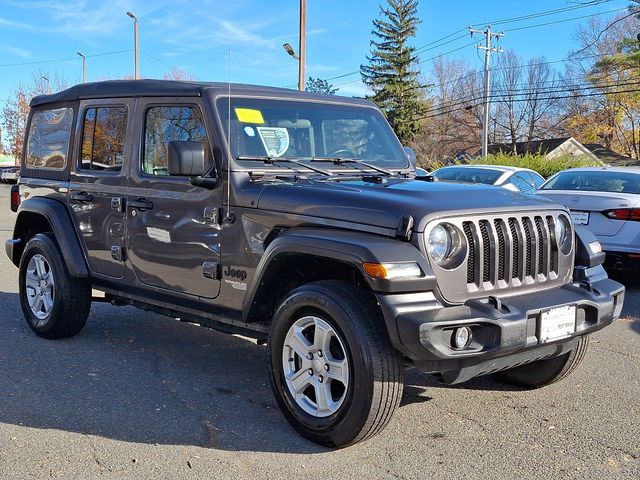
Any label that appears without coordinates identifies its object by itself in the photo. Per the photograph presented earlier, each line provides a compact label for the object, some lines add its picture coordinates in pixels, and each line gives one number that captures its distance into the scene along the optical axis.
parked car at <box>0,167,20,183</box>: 40.38
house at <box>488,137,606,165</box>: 51.19
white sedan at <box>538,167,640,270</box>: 7.93
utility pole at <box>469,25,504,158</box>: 40.86
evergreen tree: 57.94
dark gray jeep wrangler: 3.49
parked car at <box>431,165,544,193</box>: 12.33
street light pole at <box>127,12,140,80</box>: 36.34
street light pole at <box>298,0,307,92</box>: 21.06
